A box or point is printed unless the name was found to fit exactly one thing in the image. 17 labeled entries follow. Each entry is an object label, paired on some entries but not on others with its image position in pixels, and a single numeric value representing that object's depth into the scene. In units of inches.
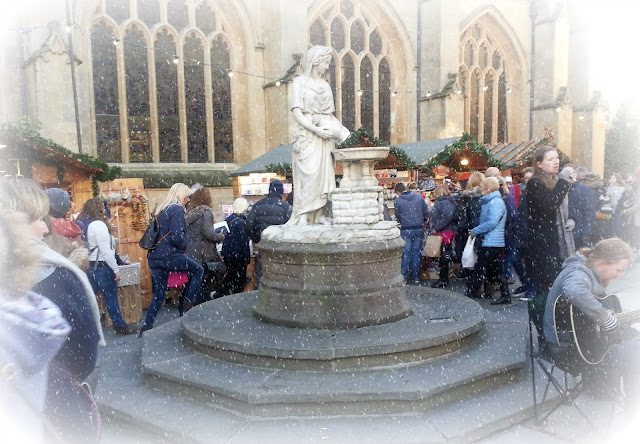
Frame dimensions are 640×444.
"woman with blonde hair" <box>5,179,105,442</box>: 78.5
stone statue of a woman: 221.1
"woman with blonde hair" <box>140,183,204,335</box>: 237.0
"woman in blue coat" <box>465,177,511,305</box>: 278.8
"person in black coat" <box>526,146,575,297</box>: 191.6
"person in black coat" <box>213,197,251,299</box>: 298.5
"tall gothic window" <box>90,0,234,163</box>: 590.9
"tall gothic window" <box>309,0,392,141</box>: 724.2
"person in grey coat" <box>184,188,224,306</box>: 277.7
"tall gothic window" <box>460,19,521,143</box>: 840.3
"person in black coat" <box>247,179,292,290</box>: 283.7
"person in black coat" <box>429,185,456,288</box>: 331.6
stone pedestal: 193.9
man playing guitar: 130.2
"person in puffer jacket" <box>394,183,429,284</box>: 332.5
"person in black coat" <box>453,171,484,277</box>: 300.4
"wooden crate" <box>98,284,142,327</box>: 267.3
